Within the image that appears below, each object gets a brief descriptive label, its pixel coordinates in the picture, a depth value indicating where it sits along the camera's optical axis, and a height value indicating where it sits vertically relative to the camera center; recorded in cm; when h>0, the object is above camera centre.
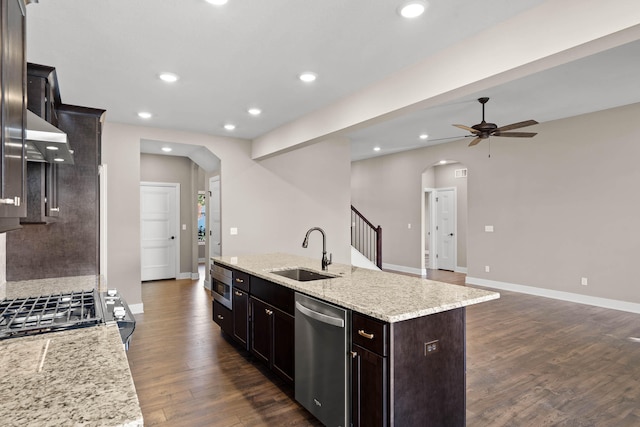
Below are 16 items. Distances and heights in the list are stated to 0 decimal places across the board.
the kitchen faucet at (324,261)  325 -42
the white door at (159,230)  746 -31
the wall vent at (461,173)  865 +97
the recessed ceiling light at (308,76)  332 +129
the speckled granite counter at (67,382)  89 -49
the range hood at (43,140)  155 +34
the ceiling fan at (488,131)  471 +110
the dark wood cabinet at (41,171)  224 +32
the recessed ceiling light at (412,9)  224 +129
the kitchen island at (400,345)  184 -72
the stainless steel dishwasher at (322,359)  207 -90
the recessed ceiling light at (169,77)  333 +129
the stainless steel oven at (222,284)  372 -75
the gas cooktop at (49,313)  151 -46
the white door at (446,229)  884 -39
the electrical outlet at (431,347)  196 -73
